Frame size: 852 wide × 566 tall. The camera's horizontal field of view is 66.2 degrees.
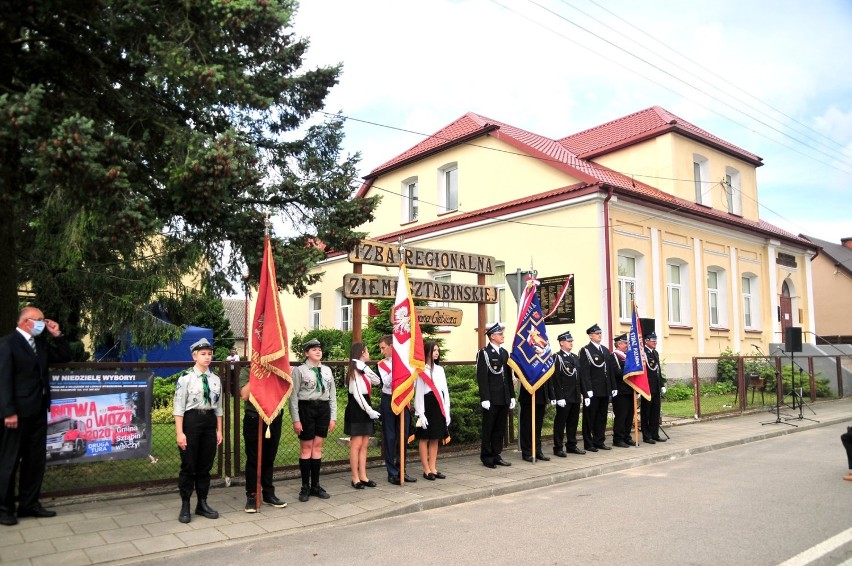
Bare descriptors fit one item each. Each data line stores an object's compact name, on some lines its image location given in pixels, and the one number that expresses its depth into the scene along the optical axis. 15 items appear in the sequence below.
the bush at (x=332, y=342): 24.50
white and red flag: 8.82
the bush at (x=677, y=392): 19.52
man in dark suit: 6.55
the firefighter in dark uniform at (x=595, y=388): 11.53
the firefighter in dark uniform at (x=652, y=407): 12.72
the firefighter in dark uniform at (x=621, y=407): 12.30
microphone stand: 15.28
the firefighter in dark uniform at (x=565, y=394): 11.02
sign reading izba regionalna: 10.25
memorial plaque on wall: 17.86
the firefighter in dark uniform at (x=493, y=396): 9.97
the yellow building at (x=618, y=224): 19.14
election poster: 7.38
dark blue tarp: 22.87
